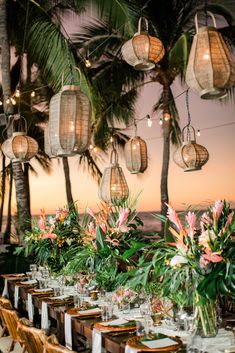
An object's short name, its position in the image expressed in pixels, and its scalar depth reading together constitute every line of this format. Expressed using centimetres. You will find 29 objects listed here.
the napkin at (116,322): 336
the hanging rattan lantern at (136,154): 746
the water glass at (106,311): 352
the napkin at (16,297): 555
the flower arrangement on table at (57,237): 529
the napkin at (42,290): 501
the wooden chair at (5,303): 418
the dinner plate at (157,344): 277
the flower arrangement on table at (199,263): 255
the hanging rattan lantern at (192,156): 749
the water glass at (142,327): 305
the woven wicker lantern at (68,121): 406
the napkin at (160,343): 282
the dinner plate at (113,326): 322
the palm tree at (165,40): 1063
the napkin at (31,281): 571
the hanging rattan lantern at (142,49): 504
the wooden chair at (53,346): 257
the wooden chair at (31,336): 299
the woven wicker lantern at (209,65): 325
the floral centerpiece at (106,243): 379
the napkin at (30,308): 487
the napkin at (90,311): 382
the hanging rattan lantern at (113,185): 633
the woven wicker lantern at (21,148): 643
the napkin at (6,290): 617
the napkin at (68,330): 373
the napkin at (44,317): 435
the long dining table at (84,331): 280
